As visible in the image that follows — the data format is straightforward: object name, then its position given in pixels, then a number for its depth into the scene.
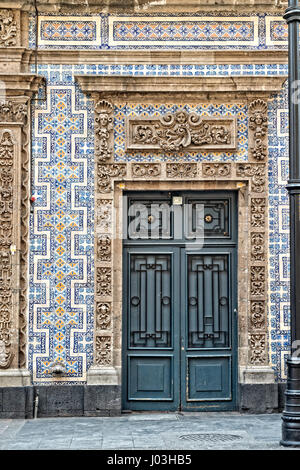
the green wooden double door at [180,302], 10.89
